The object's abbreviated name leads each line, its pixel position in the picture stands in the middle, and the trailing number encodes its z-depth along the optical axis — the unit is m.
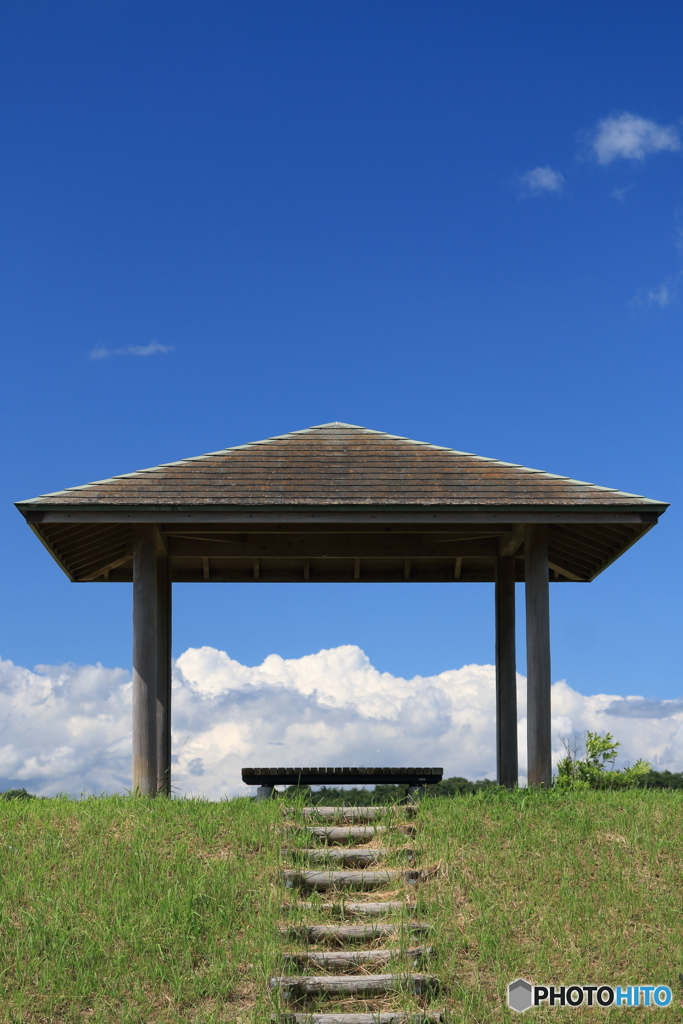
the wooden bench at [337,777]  12.71
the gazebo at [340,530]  12.92
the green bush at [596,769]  18.72
